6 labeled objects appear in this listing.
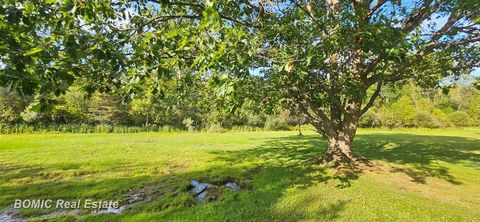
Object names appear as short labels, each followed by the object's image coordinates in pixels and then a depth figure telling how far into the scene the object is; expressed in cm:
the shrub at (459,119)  4856
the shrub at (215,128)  3494
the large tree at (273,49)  303
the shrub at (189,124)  3599
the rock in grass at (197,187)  716
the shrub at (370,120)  4619
